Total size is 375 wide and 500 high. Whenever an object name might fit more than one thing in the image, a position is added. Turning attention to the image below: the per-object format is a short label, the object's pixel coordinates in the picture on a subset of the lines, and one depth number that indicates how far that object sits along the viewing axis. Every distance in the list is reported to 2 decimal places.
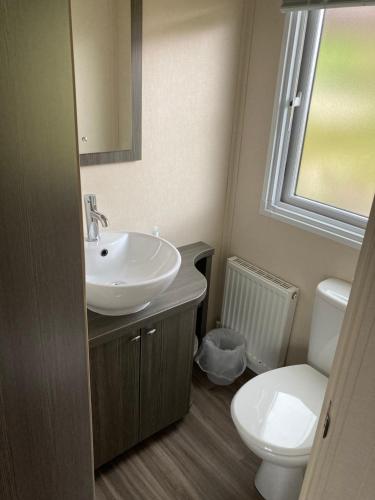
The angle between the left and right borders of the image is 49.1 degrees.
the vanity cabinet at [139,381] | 1.55
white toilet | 1.46
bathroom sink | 1.39
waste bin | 2.24
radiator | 2.06
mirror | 1.50
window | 1.70
